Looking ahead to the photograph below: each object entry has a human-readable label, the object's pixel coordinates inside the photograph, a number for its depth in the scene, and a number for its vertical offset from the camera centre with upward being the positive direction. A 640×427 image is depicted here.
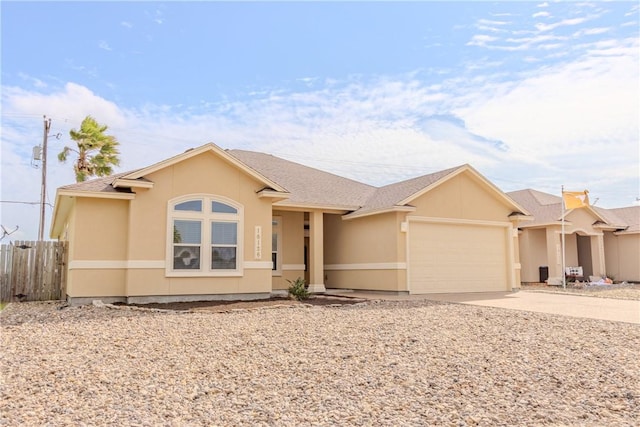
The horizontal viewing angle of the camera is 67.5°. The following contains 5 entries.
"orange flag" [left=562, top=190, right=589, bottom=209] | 20.80 +2.55
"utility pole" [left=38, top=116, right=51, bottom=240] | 24.67 +4.61
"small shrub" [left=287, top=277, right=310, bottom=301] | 13.76 -0.98
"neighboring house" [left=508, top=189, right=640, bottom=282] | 22.59 +0.92
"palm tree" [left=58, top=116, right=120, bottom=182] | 22.56 +5.19
